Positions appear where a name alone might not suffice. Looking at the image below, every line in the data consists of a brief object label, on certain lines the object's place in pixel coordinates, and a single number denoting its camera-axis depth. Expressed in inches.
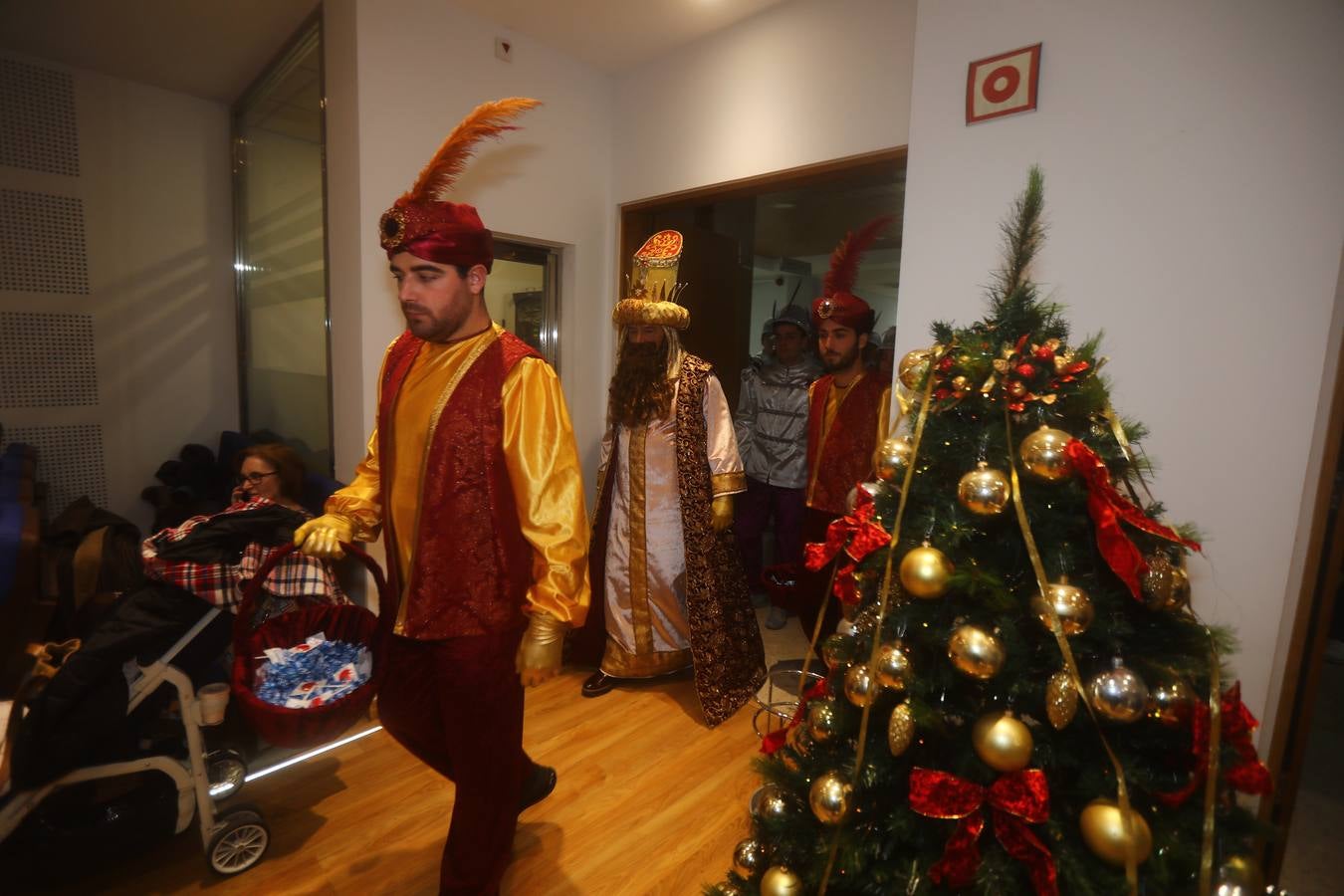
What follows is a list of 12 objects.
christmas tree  38.1
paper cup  69.4
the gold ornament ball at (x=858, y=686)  43.9
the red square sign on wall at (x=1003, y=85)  65.4
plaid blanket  63.1
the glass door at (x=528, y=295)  135.4
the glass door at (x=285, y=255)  124.5
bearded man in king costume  100.5
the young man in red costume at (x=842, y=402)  110.3
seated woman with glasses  63.5
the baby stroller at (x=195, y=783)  62.4
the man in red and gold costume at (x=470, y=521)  55.2
